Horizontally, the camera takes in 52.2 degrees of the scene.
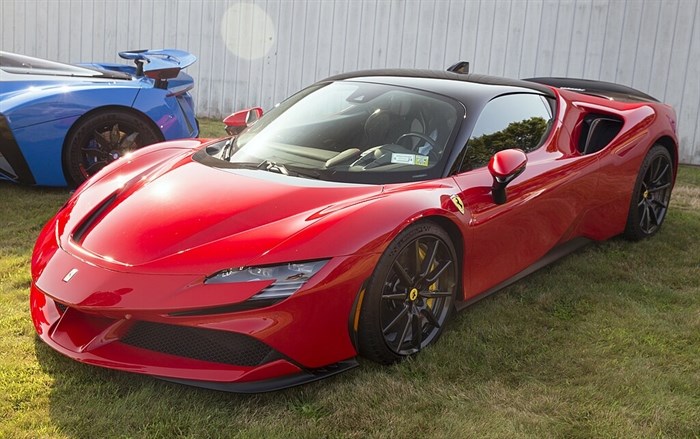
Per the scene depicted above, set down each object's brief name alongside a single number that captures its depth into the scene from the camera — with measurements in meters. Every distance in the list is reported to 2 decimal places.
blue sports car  5.09
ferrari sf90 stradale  2.49
